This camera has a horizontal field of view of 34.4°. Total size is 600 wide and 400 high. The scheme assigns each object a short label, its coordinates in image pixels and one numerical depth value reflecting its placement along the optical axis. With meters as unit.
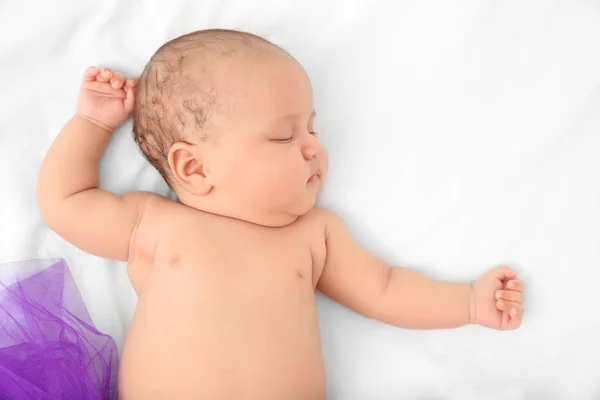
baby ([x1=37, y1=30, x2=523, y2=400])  0.62
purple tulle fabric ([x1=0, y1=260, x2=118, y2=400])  0.61
